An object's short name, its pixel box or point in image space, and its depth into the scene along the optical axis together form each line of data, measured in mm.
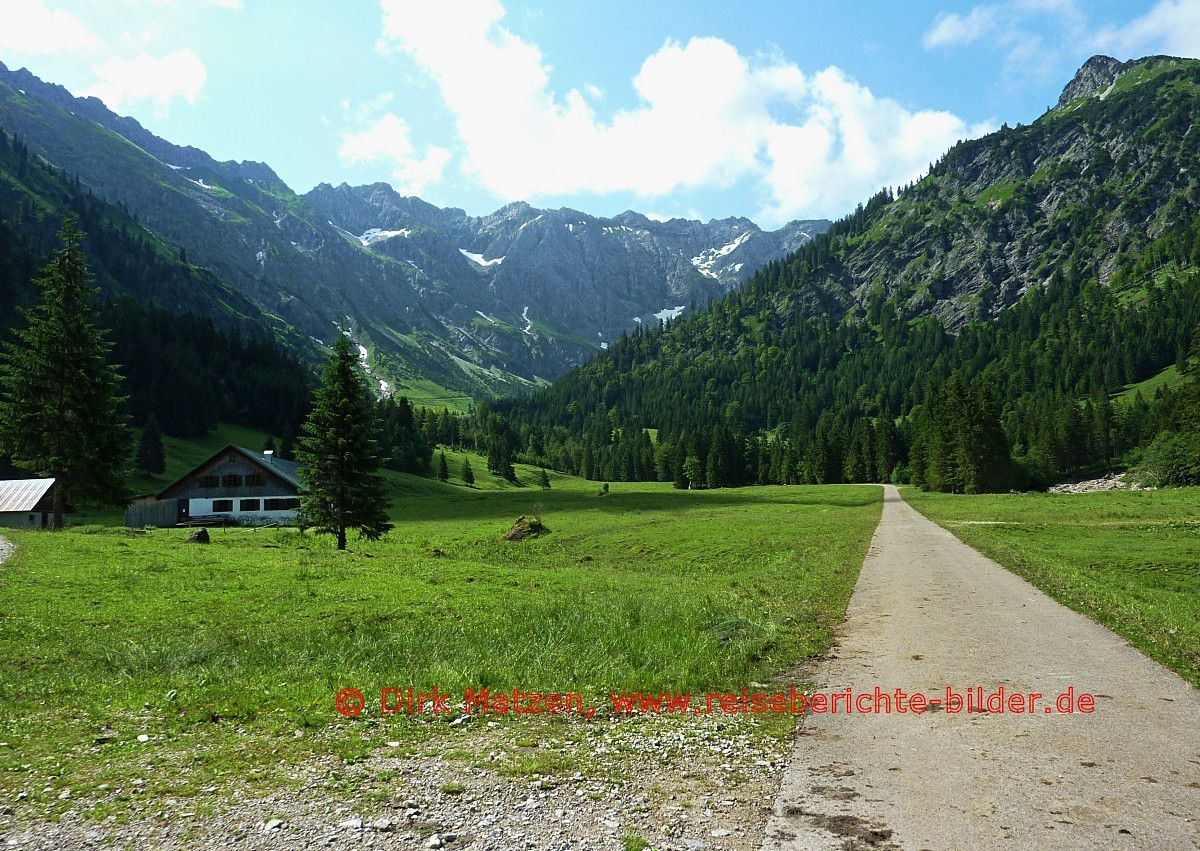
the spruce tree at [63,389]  38875
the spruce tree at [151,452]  86269
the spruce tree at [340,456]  39344
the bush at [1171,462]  70250
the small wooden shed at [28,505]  49906
